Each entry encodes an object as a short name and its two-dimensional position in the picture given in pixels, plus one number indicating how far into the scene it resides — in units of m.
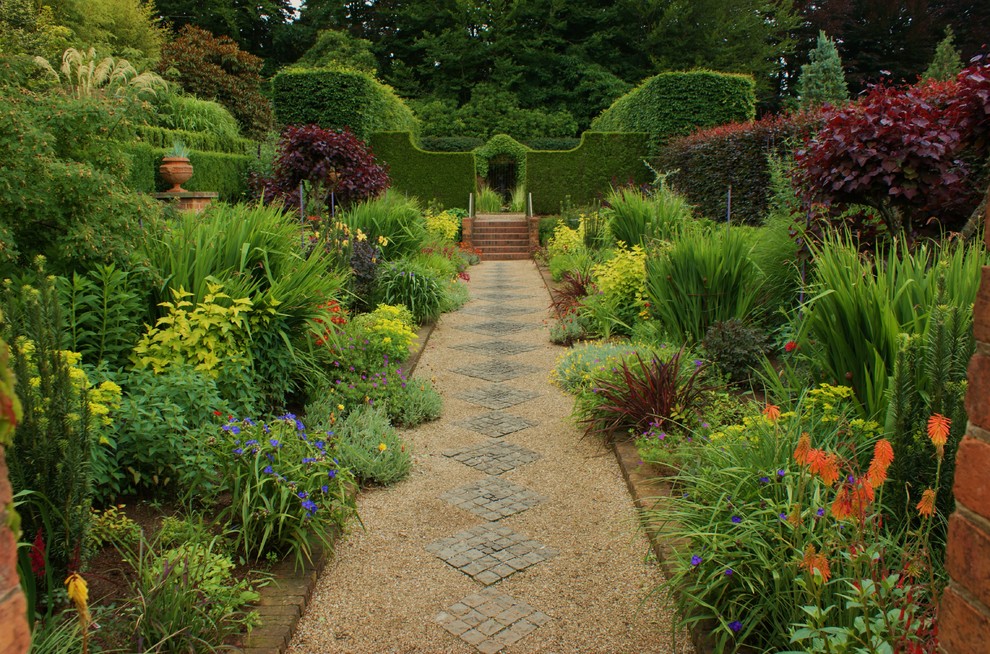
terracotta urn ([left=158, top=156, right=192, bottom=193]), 10.05
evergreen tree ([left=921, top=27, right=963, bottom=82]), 19.66
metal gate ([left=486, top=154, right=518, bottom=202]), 25.41
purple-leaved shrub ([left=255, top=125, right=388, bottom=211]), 9.58
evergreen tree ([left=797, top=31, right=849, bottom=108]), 18.55
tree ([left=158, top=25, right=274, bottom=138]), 19.70
